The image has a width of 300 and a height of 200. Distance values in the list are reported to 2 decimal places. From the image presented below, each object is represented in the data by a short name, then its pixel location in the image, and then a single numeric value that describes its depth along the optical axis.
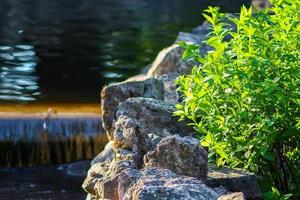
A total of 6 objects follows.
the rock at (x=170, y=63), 12.58
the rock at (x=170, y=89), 10.82
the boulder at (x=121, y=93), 8.08
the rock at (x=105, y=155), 8.54
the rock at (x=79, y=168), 11.87
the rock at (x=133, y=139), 5.41
